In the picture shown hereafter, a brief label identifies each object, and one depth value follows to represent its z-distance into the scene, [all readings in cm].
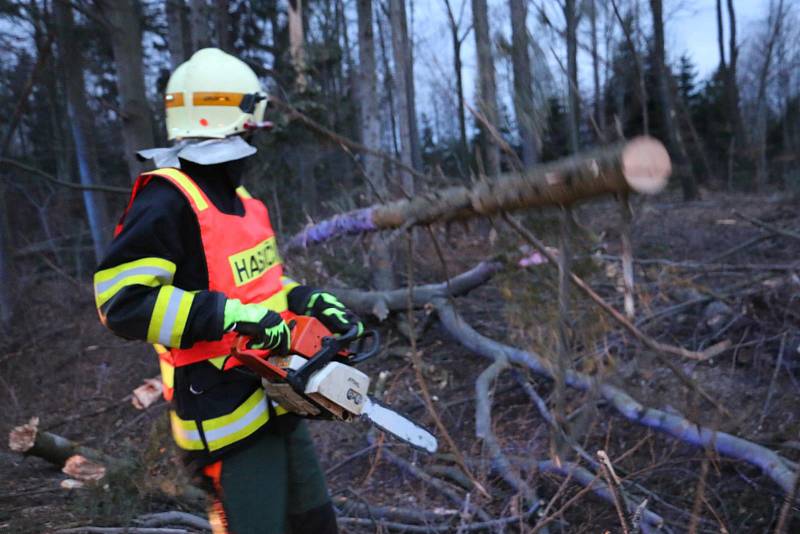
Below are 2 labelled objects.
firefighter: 167
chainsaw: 176
